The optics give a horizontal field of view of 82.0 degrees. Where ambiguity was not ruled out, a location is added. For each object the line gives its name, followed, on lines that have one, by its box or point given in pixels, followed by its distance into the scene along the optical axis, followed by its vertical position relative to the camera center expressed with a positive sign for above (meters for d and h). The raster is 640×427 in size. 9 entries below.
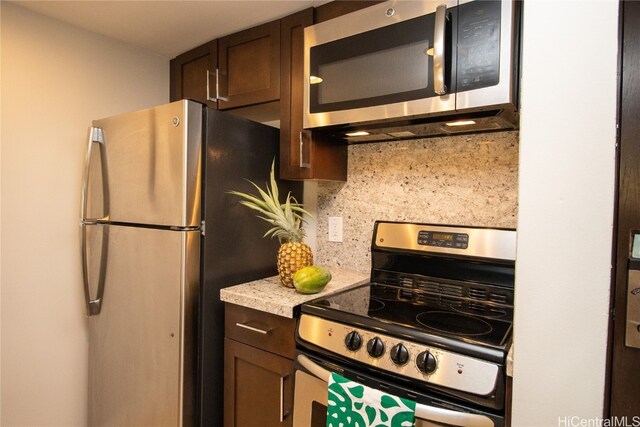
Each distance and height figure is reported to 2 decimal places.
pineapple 1.59 -0.14
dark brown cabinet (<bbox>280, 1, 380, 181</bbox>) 1.67 +0.41
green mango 1.46 -0.31
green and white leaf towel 1.02 -0.59
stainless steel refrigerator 1.51 -0.22
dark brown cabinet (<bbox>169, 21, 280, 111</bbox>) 1.82 +0.71
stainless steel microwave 1.15 +0.48
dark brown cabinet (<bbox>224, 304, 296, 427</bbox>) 1.39 -0.66
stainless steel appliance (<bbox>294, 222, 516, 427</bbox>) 0.99 -0.39
